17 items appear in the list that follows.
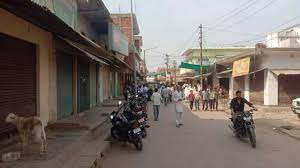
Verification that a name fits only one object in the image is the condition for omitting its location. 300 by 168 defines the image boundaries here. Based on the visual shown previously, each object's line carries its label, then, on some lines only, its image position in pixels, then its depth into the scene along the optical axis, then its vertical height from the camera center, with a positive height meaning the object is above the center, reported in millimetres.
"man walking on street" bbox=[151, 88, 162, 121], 10754 -766
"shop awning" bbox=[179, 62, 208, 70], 24846 +2170
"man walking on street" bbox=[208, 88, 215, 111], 14416 -867
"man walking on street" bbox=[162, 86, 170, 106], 18668 -752
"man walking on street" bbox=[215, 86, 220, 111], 14750 -916
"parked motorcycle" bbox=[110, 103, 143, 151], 5856 -1156
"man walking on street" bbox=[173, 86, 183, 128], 9326 -717
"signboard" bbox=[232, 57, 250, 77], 15443 +1319
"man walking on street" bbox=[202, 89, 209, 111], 14536 -802
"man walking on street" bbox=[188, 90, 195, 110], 14870 -812
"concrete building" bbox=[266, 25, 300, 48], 21736 +5131
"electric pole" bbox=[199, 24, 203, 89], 25171 +5641
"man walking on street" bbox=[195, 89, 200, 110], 15024 -888
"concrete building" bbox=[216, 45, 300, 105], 14351 +781
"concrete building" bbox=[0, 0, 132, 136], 4847 +840
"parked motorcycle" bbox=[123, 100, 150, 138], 6353 -815
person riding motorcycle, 6981 -580
